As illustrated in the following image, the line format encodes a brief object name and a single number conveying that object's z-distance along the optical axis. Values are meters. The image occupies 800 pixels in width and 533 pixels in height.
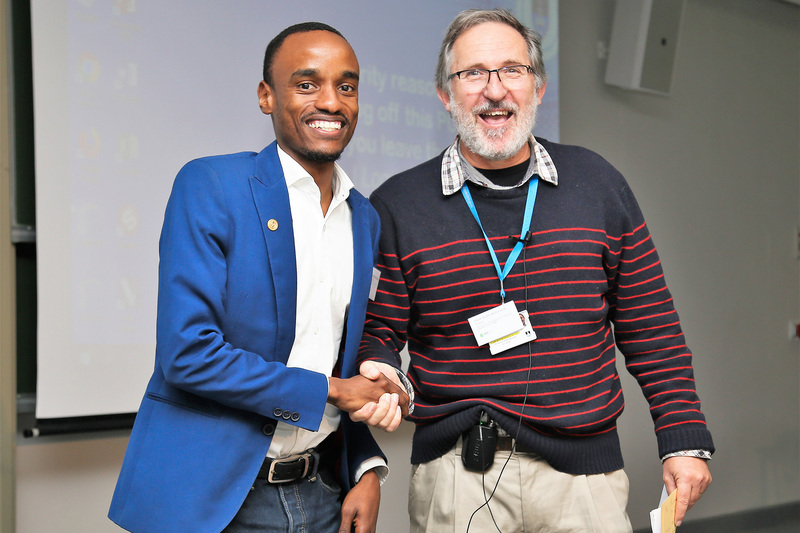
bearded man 1.71
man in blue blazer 1.30
